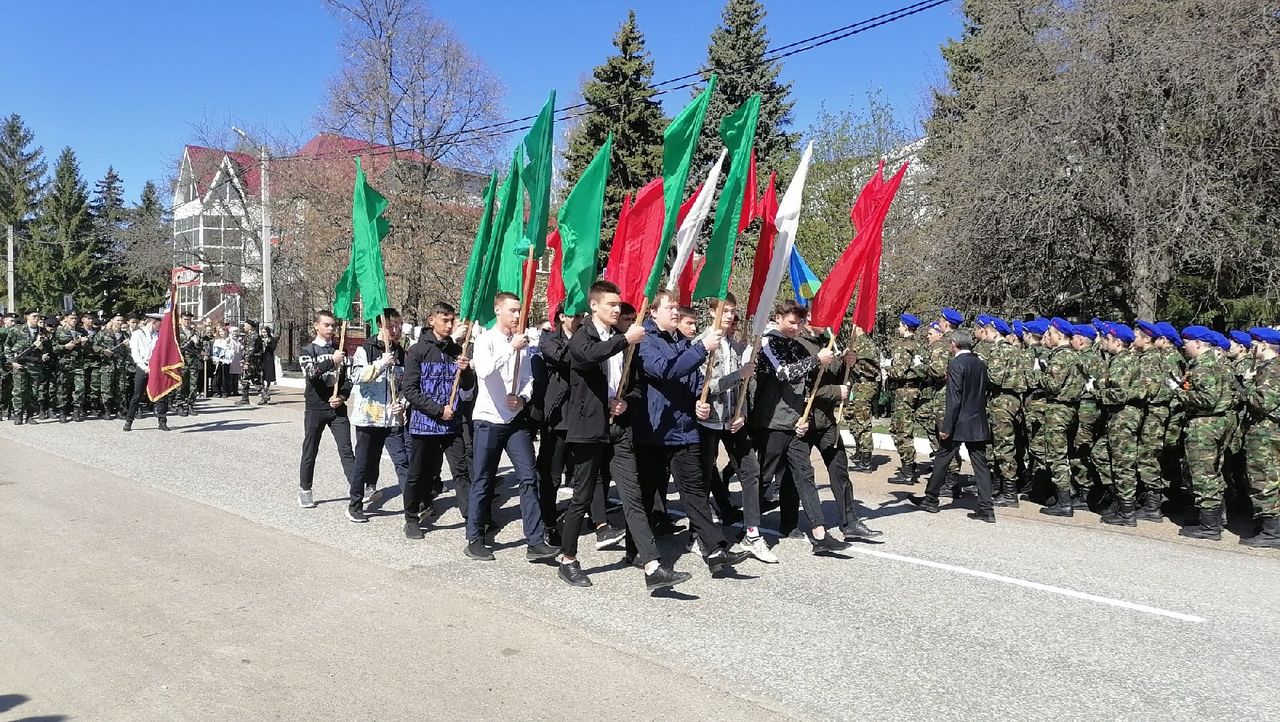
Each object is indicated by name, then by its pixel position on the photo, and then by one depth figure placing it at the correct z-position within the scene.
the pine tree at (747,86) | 33.28
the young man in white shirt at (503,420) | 6.64
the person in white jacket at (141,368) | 14.73
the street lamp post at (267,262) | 25.17
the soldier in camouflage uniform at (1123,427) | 8.72
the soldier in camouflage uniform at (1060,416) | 9.23
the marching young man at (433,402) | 7.48
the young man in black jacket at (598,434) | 5.99
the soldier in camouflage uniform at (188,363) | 17.83
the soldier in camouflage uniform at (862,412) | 11.78
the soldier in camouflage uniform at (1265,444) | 7.89
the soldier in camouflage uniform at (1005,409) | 9.66
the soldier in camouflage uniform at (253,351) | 21.91
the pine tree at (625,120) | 32.25
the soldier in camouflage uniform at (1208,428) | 8.18
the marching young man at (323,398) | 8.55
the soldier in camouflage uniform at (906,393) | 10.99
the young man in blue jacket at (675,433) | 6.29
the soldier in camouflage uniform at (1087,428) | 9.26
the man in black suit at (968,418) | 8.74
